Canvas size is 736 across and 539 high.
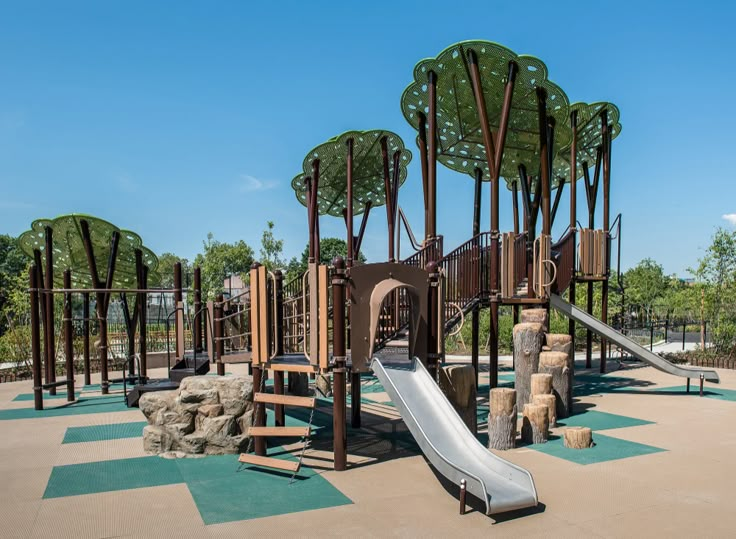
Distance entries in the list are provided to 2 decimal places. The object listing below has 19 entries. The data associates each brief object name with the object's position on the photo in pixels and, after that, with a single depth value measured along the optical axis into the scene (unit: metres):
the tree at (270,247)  45.62
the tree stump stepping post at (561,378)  10.66
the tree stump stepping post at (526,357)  11.05
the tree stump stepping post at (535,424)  8.51
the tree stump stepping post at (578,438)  8.24
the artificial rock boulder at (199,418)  8.07
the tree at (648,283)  45.32
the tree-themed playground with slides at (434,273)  7.32
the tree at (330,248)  79.12
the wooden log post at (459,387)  8.59
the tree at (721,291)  20.20
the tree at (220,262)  50.47
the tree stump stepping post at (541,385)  9.93
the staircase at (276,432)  6.99
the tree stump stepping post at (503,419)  8.18
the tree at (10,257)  66.29
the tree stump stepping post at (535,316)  12.08
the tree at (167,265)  83.25
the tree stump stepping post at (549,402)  9.38
